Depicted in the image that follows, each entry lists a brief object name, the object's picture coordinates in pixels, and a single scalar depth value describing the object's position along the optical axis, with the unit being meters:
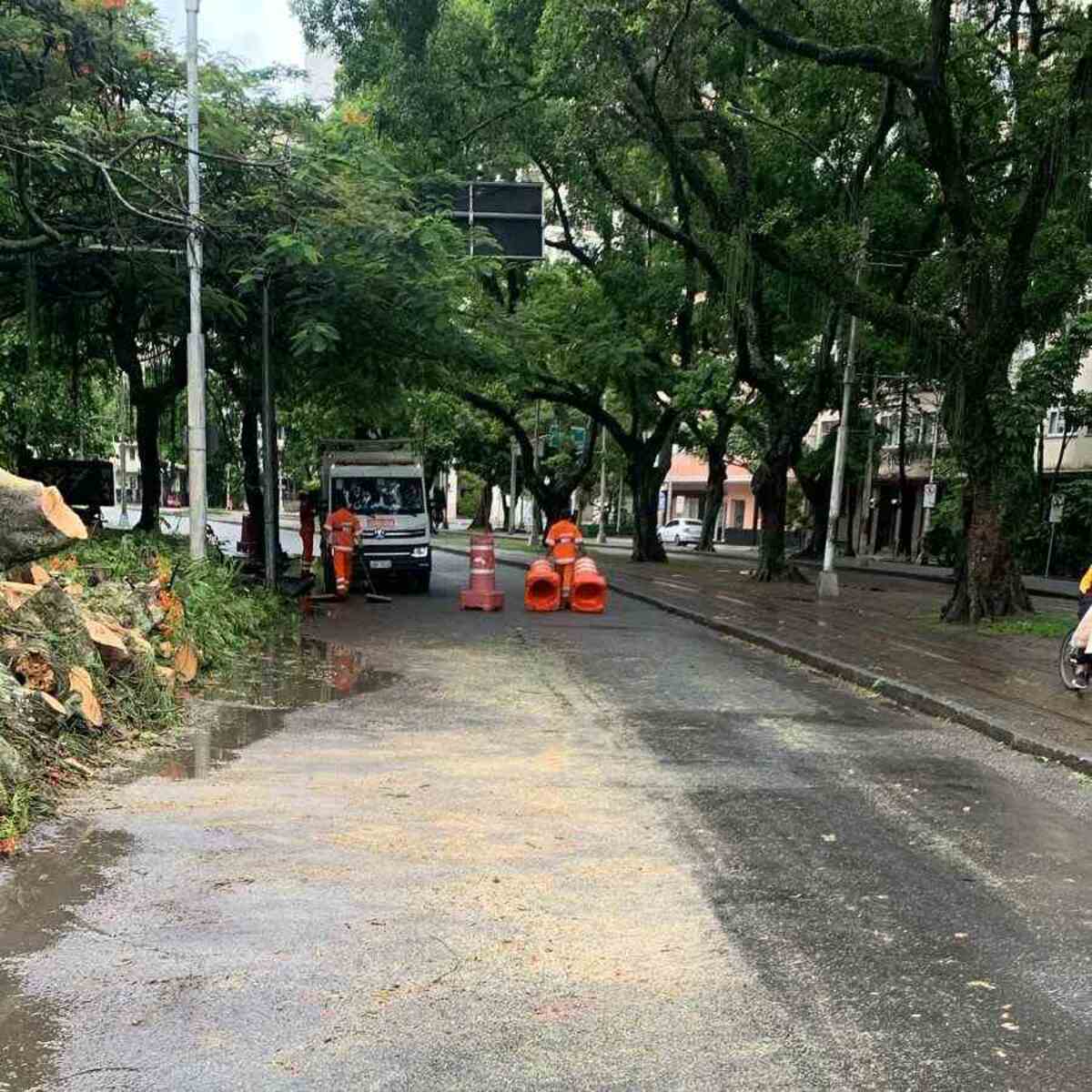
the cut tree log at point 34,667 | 6.62
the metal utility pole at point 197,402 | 13.49
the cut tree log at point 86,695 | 6.95
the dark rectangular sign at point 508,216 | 17.05
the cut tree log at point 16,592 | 6.99
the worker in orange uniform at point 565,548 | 17.06
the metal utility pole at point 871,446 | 36.50
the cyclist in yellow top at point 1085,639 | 9.46
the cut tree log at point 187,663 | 9.39
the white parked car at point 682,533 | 56.91
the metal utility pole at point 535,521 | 40.57
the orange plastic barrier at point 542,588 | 17.17
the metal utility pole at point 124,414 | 28.32
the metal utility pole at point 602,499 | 49.62
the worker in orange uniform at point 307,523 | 23.38
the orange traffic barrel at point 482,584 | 17.19
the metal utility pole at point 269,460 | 16.19
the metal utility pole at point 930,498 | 32.81
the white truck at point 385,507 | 19.36
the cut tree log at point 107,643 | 7.79
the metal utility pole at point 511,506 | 50.19
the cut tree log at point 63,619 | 7.21
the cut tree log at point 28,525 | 7.34
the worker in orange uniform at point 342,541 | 17.72
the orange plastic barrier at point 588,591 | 17.31
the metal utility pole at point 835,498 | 21.03
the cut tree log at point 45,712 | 6.36
